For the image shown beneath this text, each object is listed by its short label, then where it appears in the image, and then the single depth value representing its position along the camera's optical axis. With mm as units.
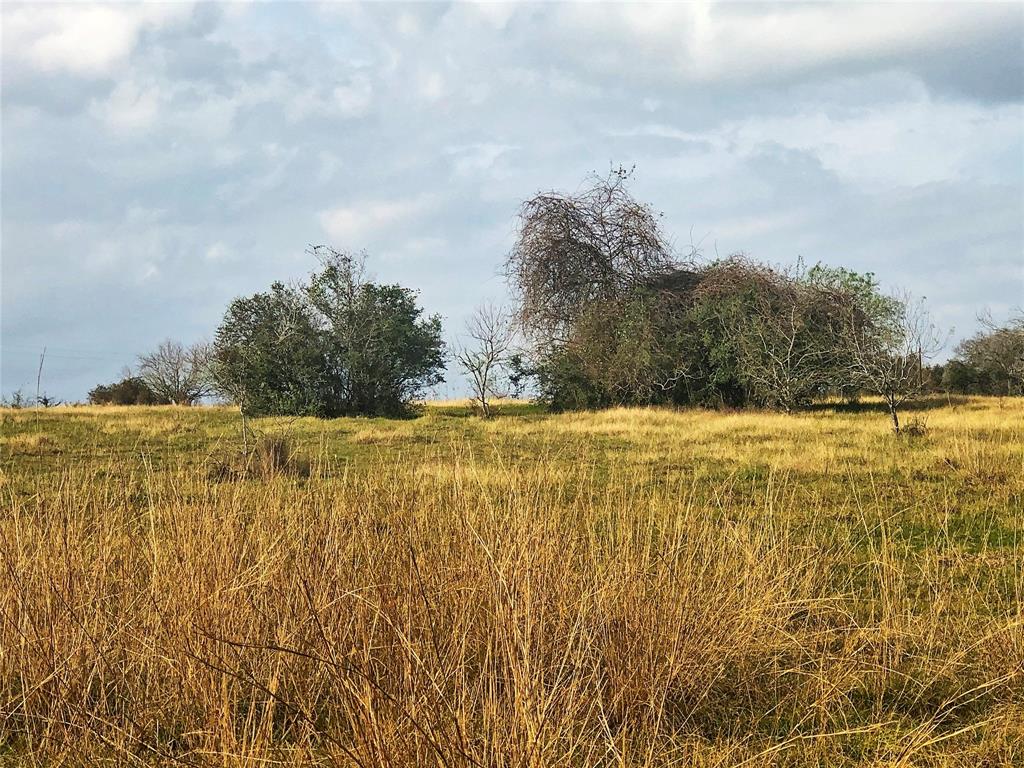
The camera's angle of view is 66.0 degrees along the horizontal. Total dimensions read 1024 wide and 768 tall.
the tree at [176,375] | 38500
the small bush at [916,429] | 16138
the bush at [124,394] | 39088
